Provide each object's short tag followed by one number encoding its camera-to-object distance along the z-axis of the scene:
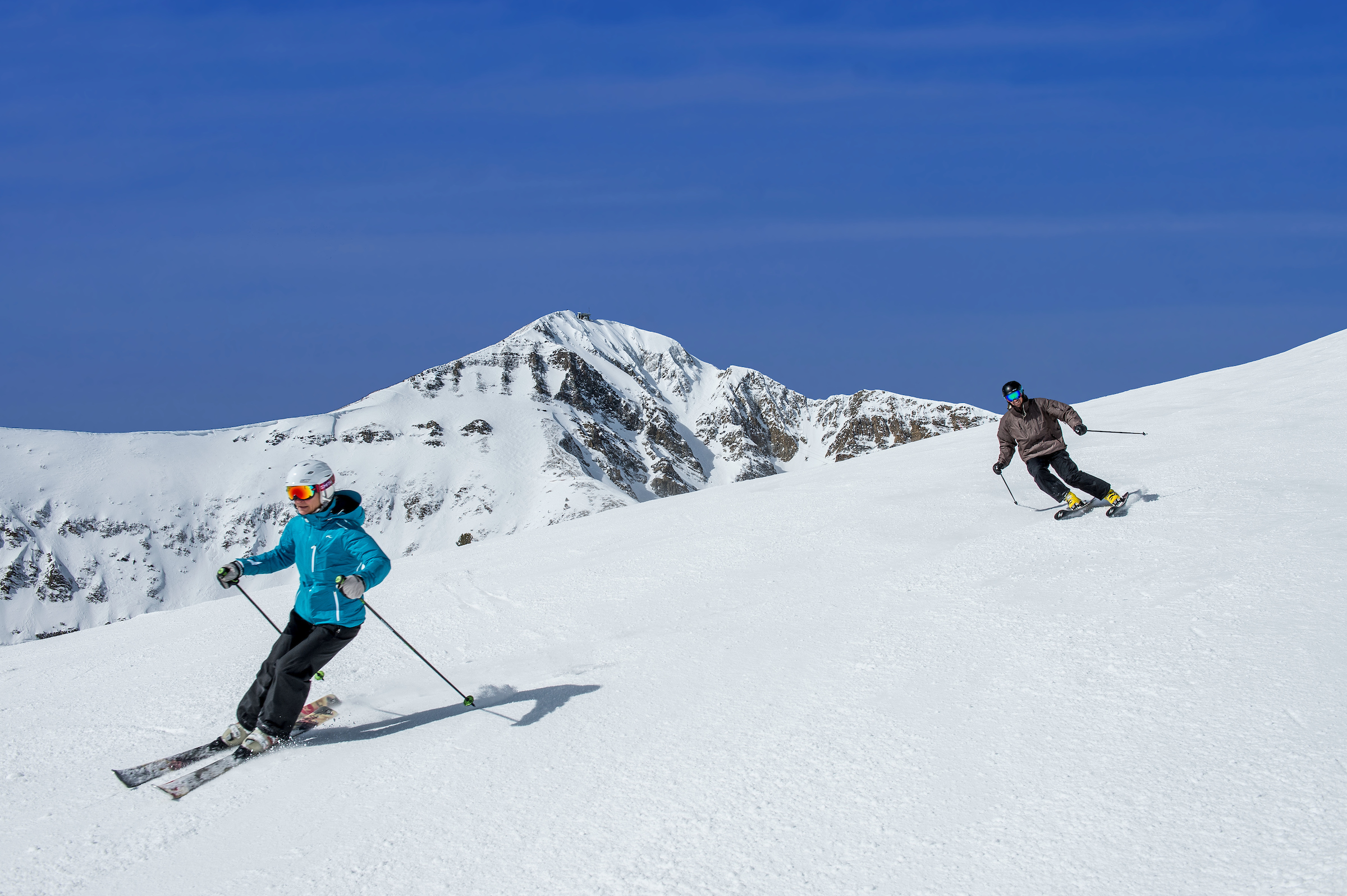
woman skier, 6.04
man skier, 10.77
